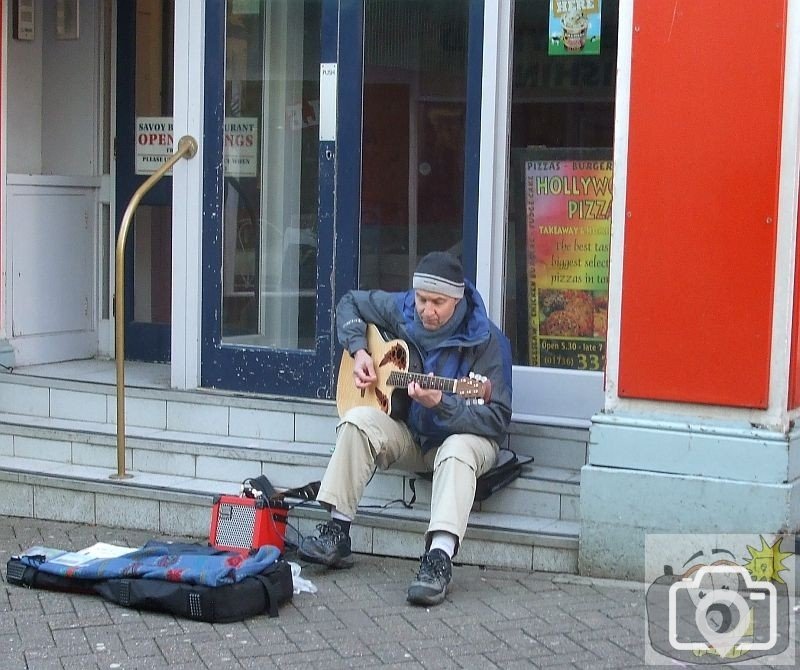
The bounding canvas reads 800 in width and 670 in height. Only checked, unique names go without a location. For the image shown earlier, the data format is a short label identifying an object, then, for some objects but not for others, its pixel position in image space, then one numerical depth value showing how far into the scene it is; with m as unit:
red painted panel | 5.16
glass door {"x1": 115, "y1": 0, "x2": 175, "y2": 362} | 7.77
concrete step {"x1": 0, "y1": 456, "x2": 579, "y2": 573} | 5.59
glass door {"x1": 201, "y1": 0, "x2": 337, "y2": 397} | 6.70
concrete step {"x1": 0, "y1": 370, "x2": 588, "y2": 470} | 6.03
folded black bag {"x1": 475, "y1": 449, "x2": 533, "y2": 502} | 5.66
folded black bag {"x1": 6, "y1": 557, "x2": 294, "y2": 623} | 4.97
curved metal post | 6.15
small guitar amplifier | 5.62
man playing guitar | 5.42
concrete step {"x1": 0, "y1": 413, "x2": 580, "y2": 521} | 5.78
